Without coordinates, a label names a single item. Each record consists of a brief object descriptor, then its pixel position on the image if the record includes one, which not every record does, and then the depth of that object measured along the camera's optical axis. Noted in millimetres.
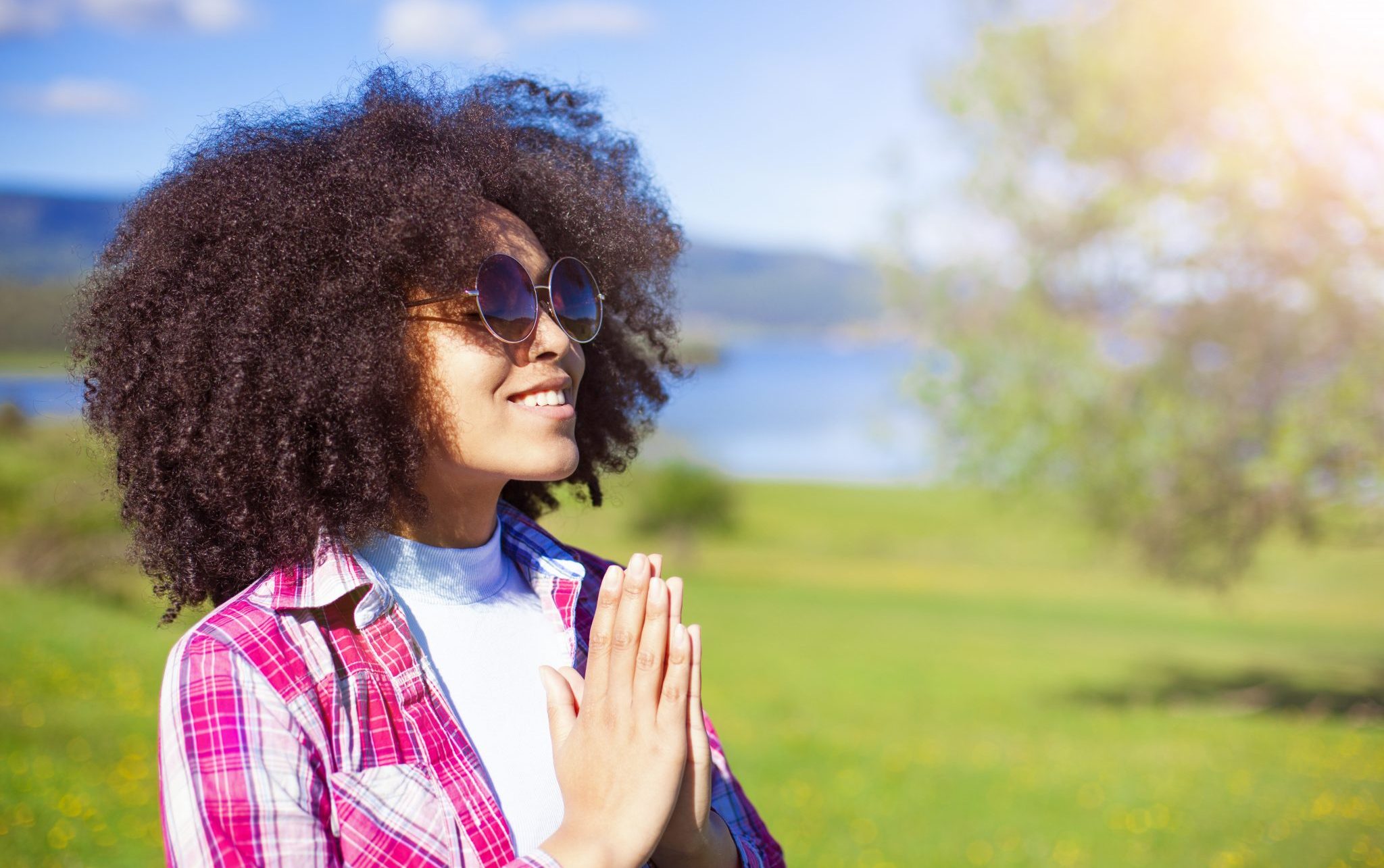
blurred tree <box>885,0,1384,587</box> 7907
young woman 983
